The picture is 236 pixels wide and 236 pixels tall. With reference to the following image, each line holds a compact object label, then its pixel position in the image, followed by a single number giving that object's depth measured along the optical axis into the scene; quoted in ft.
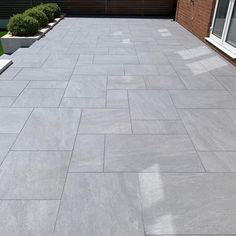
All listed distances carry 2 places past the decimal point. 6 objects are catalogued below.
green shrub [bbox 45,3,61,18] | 38.22
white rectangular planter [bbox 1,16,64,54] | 26.20
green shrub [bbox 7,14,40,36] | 26.78
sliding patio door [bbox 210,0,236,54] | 22.15
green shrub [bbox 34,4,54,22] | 35.07
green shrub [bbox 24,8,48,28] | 30.45
